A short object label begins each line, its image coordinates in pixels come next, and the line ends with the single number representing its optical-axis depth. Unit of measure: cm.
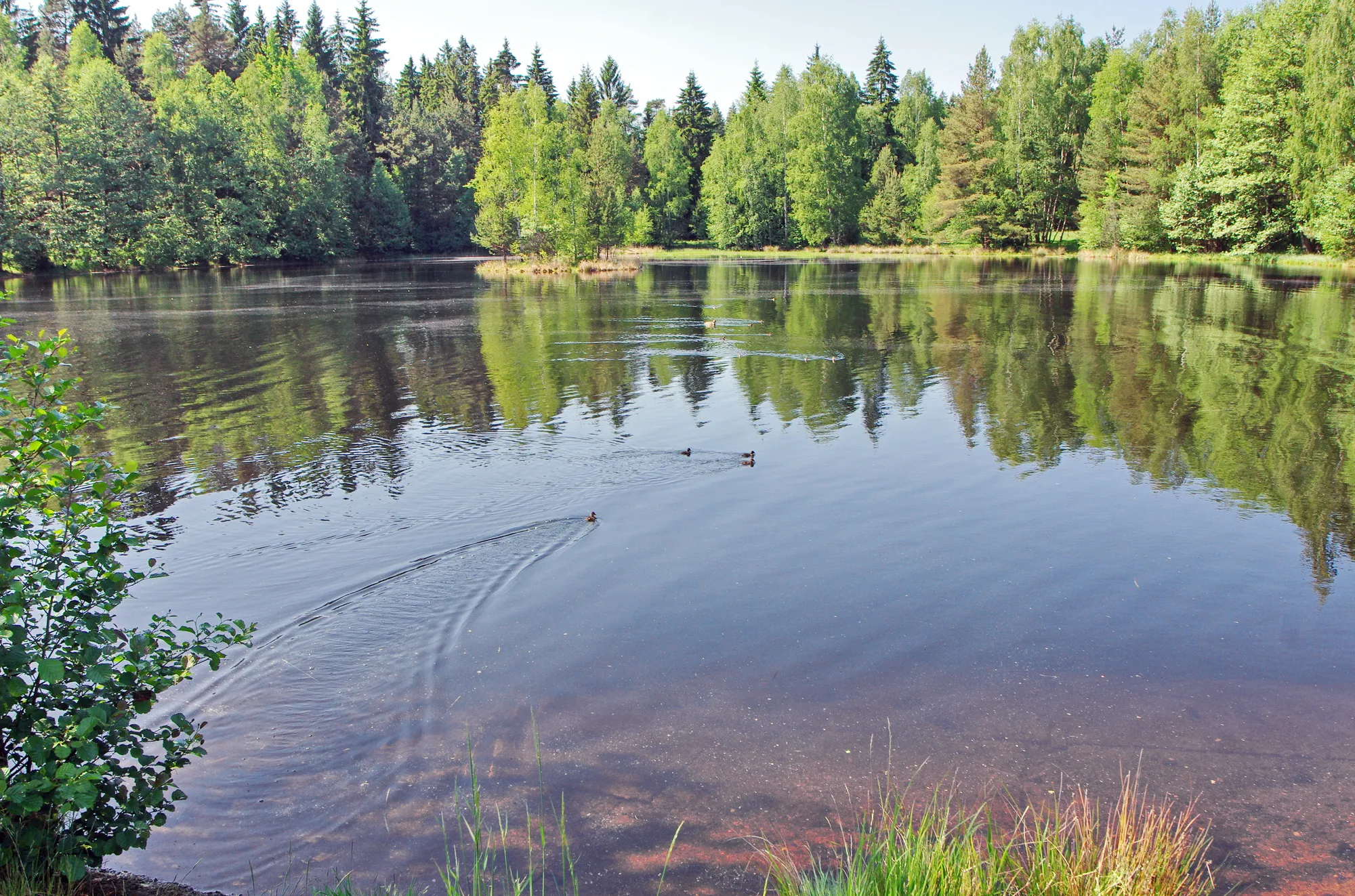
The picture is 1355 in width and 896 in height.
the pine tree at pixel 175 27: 10769
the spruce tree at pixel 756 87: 11012
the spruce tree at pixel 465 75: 12412
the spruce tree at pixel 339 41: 12675
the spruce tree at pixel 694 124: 10875
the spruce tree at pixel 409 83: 12041
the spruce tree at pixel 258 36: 10575
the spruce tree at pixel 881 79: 10588
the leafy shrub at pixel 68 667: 426
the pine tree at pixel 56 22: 9700
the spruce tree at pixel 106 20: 9756
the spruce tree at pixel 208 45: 10331
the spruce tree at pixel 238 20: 11481
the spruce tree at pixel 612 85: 13012
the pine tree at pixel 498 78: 12056
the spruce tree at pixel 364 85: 10812
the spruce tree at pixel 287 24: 12332
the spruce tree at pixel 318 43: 11438
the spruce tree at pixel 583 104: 10606
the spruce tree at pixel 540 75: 12798
